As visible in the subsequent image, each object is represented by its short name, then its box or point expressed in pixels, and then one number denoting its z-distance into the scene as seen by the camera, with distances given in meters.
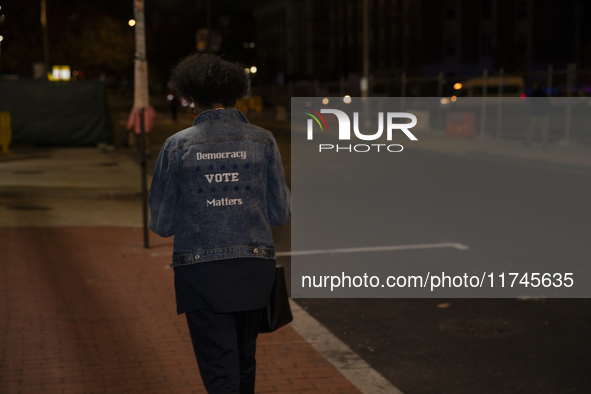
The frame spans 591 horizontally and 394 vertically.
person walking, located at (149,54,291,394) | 2.96
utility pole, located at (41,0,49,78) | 34.38
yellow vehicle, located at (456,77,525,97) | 40.09
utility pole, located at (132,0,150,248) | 8.29
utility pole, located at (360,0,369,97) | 28.89
